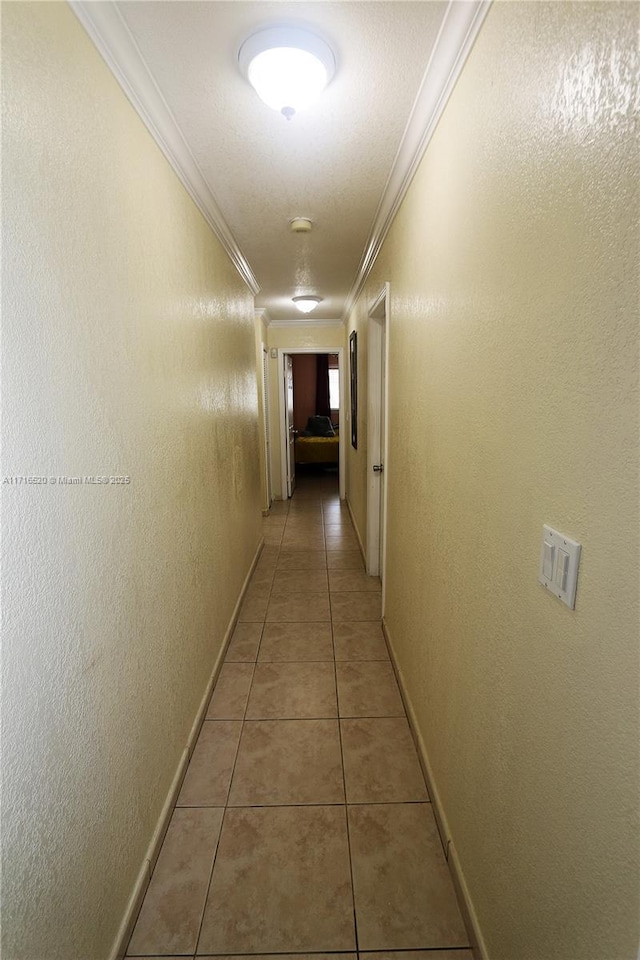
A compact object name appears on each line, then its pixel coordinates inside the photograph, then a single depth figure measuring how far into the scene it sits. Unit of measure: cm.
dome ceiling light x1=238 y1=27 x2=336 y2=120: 109
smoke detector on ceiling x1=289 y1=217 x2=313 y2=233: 227
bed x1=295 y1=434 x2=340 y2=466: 754
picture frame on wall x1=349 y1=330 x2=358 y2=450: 399
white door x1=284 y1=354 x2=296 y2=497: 569
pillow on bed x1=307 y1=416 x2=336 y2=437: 824
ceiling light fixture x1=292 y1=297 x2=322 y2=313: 410
